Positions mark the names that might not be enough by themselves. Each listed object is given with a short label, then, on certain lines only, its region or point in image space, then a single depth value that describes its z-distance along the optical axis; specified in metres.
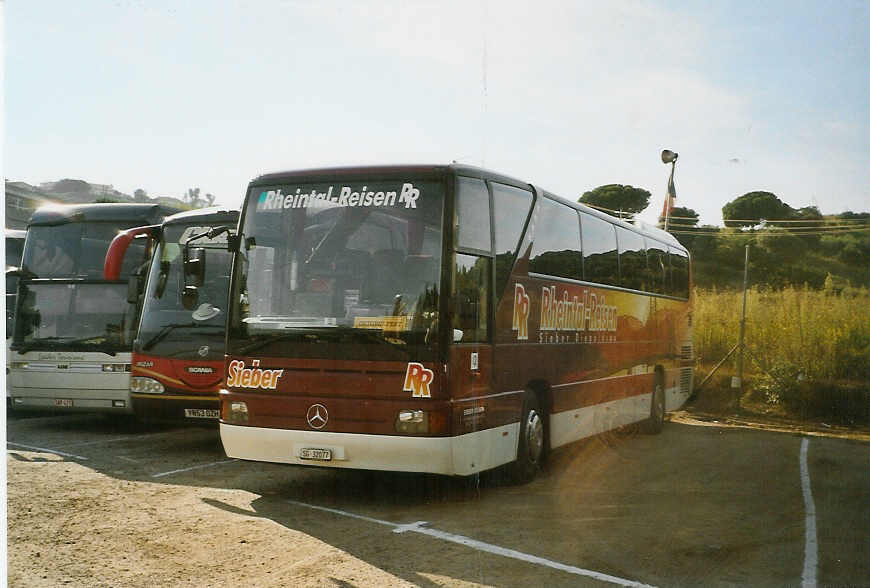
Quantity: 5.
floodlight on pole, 20.72
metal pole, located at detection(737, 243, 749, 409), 22.41
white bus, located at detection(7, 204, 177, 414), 14.38
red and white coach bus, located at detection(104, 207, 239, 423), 12.84
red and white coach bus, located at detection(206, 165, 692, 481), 8.77
